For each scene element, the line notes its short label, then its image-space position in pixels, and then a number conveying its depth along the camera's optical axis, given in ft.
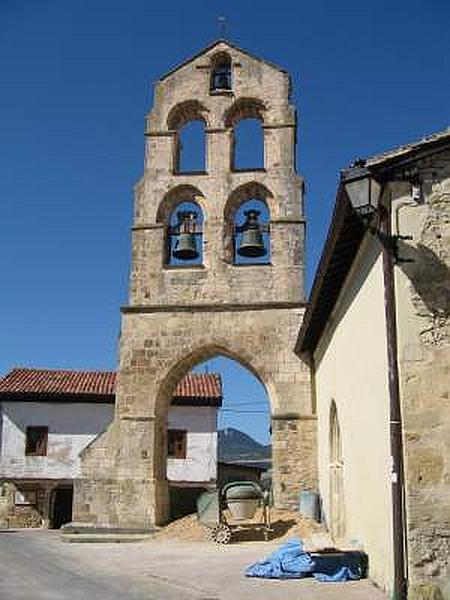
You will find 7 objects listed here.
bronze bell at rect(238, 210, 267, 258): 58.18
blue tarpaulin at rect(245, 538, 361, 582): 28.89
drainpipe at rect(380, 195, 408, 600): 22.53
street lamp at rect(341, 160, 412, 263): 22.80
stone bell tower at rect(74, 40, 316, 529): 55.77
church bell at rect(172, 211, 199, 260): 58.80
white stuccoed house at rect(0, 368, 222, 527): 88.53
